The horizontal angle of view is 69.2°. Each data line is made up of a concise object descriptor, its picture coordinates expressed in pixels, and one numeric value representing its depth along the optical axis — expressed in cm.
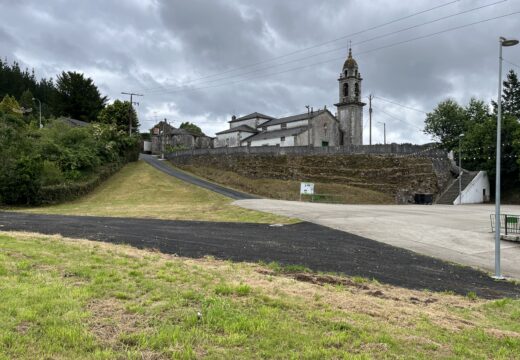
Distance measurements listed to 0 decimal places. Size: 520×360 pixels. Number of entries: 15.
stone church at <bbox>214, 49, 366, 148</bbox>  5888
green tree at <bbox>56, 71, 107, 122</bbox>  7131
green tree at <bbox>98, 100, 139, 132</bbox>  6997
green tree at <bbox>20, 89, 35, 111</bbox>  7996
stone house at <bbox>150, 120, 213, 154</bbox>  8050
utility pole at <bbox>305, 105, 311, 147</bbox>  5847
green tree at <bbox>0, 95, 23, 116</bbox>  5791
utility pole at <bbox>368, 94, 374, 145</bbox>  5569
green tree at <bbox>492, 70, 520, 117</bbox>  5994
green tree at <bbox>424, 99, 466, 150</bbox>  7100
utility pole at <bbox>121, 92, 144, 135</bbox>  5378
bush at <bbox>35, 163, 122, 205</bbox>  3183
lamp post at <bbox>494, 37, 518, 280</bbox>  1134
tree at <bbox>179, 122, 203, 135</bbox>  11094
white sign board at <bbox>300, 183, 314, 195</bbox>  3406
